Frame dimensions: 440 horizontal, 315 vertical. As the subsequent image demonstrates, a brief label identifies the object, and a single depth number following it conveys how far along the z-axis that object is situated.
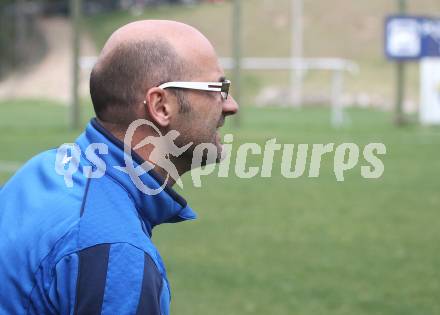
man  4.69
